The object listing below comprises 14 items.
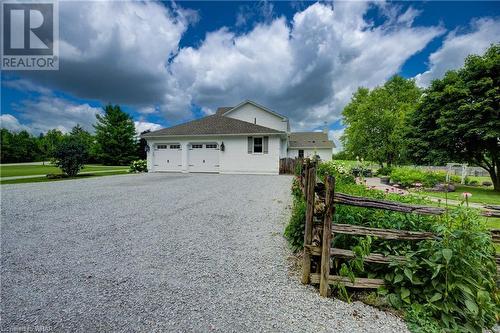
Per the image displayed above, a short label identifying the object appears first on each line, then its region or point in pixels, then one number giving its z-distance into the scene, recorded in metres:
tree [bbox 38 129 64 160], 35.86
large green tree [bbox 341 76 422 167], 23.00
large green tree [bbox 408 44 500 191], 9.42
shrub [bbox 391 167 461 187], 10.40
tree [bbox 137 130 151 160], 38.25
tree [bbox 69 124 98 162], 36.07
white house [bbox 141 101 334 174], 15.68
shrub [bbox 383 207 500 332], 1.89
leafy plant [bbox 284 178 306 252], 3.16
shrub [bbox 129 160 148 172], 18.05
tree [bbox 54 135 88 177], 13.54
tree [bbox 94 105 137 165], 35.12
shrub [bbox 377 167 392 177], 18.77
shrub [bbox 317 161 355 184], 6.41
